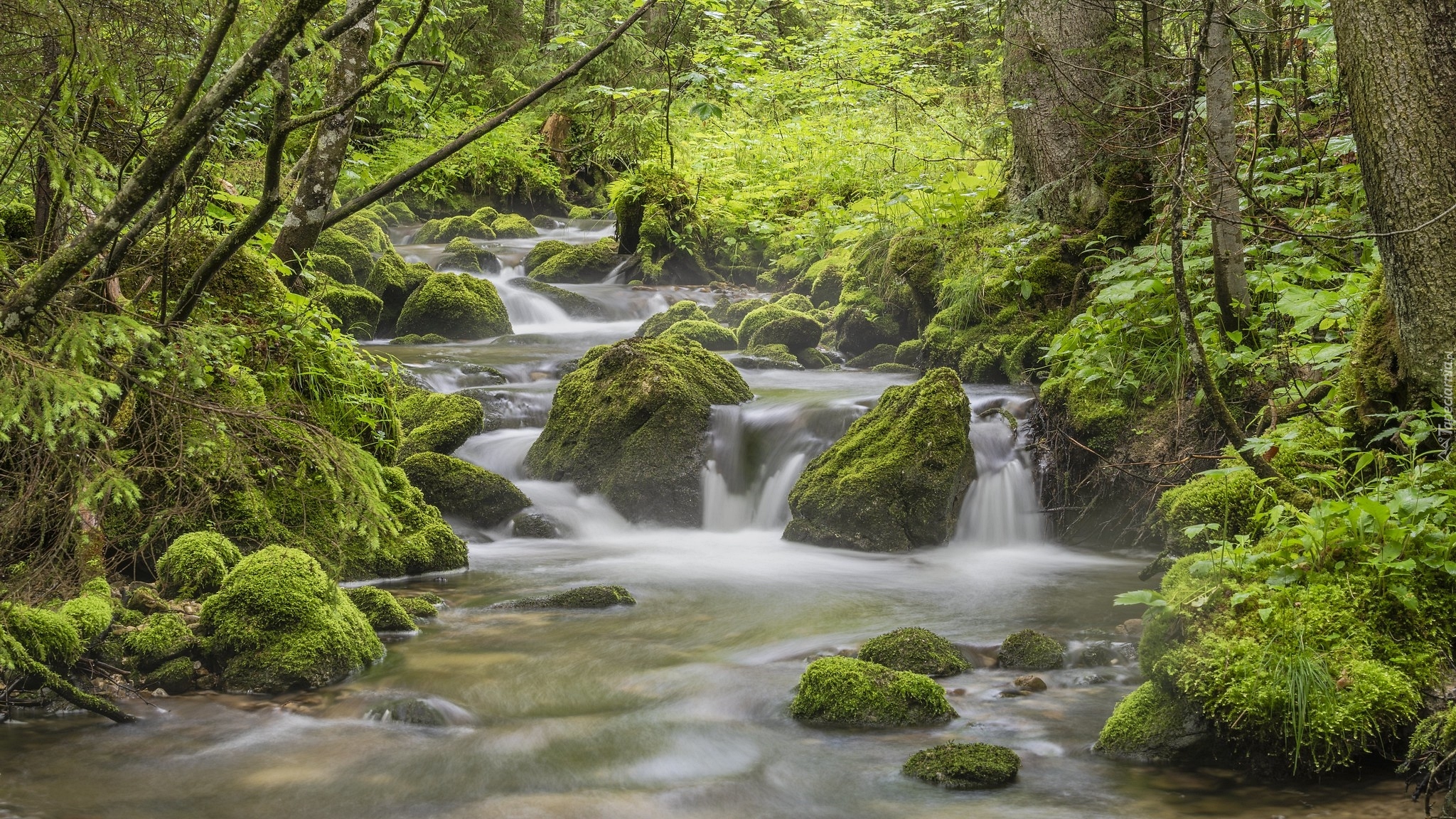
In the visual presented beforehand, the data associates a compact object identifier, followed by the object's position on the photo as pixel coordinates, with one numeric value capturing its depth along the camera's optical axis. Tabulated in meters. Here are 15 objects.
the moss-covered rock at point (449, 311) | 16.48
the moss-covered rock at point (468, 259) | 20.39
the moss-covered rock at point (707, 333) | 15.91
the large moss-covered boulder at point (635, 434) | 10.46
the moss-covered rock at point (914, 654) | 5.71
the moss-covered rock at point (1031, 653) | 5.83
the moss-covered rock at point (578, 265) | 20.73
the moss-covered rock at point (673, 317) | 16.79
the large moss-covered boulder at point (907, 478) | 8.95
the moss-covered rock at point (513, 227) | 24.59
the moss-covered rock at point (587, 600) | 7.30
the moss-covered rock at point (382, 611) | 6.39
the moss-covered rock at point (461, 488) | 9.54
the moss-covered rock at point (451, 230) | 23.84
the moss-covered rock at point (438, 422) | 10.41
